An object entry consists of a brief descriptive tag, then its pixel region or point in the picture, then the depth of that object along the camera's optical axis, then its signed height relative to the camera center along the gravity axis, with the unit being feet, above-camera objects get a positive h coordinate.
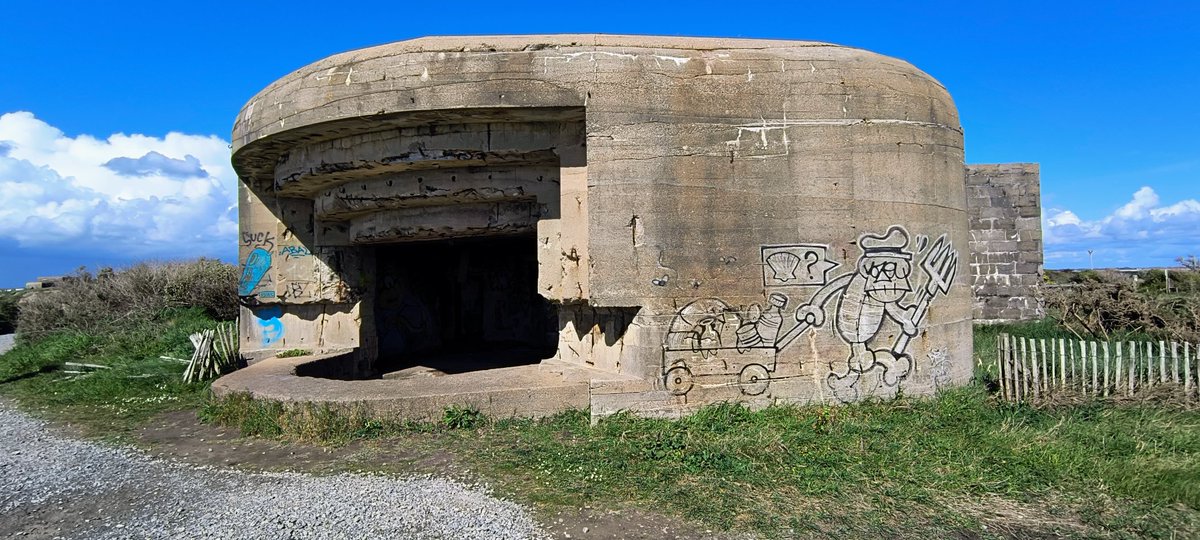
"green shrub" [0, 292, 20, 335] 71.56 -2.19
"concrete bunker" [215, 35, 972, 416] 20.02 +2.68
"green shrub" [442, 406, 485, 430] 19.69 -3.96
